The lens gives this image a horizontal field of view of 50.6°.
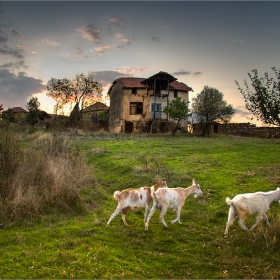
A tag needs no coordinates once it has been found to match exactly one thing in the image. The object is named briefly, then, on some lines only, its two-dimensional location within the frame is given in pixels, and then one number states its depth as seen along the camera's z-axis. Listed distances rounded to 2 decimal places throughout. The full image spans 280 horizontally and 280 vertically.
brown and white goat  9.59
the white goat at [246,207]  8.61
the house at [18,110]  92.06
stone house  49.59
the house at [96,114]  58.60
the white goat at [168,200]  9.54
